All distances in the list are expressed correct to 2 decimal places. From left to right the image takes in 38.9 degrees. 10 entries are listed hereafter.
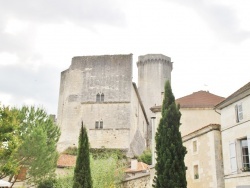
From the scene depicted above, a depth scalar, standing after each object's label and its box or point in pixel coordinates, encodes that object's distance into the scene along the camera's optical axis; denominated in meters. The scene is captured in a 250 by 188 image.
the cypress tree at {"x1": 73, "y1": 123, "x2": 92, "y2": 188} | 17.00
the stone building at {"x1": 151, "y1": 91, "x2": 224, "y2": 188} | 19.84
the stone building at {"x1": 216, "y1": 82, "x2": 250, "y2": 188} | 17.55
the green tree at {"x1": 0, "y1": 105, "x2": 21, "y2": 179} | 17.85
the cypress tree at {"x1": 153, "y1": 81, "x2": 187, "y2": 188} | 16.20
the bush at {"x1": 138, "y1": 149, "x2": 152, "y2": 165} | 44.50
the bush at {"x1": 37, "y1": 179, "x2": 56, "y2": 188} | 29.98
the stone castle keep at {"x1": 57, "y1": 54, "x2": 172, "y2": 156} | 50.06
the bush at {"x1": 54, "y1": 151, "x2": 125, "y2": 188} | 28.81
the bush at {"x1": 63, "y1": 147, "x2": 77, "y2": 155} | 47.90
